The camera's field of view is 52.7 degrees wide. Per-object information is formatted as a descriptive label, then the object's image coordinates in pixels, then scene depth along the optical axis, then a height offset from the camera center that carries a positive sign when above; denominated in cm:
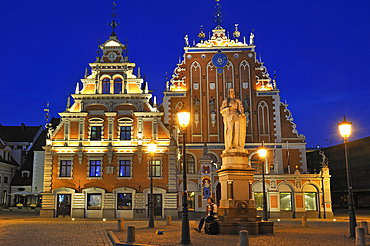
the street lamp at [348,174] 1594 +56
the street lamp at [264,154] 2315 +210
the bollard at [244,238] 1140 -153
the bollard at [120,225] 1935 -188
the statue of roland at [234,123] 1836 +313
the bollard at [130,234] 1422 -173
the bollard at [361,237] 1308 -175
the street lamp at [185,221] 1335 -120
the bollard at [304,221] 2210 -200
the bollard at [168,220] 2458 -209
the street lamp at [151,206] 2212 -114
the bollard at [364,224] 1663 -169
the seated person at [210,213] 1705 -121
